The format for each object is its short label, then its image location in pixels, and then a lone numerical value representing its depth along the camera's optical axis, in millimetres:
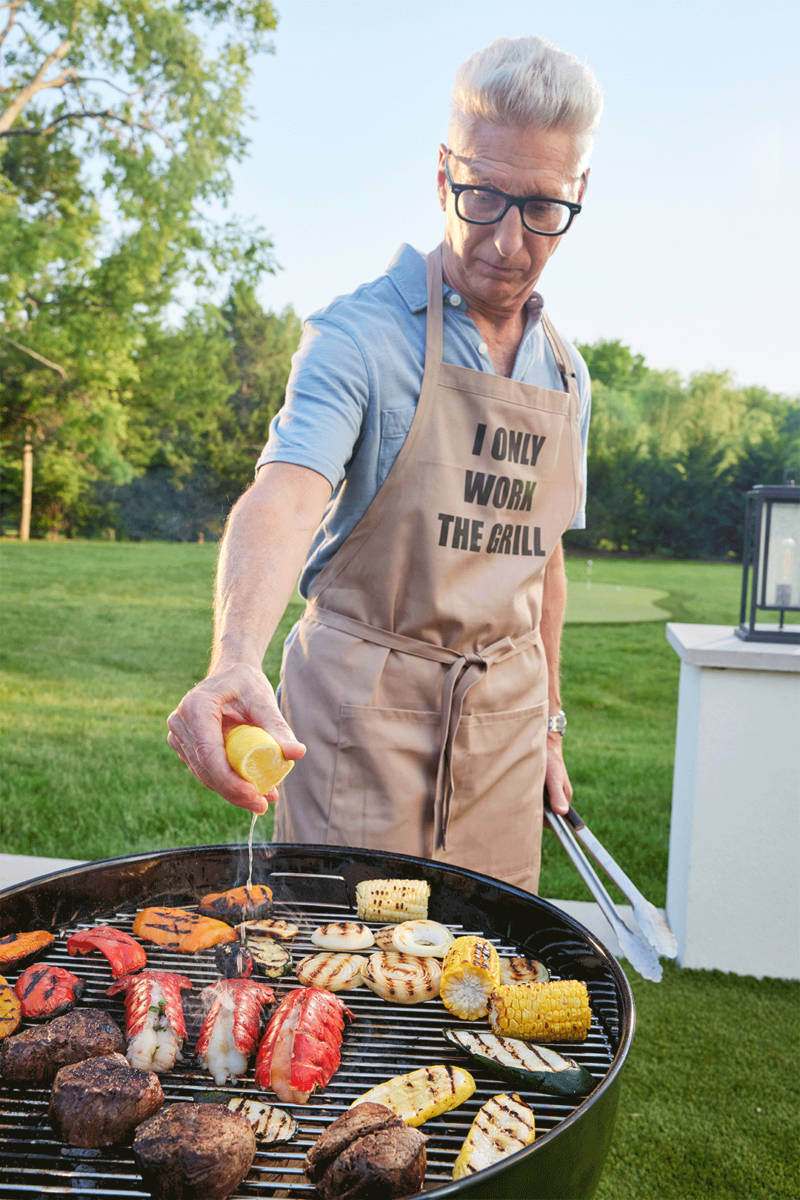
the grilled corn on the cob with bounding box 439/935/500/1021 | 1012
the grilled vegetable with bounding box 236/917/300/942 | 1164
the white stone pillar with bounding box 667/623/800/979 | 2695
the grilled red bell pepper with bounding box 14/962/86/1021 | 981
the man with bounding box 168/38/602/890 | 1357
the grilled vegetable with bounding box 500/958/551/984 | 1065
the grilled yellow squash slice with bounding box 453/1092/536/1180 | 775
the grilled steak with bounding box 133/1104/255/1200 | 729
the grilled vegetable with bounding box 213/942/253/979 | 1065
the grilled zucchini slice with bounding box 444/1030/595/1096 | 896
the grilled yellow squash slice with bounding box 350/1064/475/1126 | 841
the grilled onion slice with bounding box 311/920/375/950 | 1146
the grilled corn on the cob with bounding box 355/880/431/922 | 1195
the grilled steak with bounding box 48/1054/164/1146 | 797
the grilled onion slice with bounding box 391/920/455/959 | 1122
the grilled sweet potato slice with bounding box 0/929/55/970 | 1053
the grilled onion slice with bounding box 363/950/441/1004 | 1046
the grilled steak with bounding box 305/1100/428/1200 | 726
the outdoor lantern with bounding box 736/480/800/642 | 2906
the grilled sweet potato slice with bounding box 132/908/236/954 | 1128
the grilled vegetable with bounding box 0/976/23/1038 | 953
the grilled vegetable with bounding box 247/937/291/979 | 1082
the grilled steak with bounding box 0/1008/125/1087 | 878
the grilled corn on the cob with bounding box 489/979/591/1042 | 966
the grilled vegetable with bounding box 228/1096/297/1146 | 815
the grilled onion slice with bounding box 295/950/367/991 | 1061
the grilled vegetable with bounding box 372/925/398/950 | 1145
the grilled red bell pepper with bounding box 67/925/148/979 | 1067
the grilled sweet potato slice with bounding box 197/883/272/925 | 1204
